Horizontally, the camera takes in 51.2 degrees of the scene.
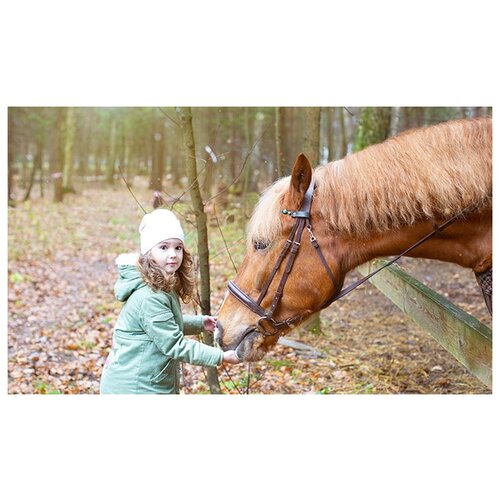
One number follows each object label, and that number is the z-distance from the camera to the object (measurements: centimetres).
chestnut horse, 237
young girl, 260
